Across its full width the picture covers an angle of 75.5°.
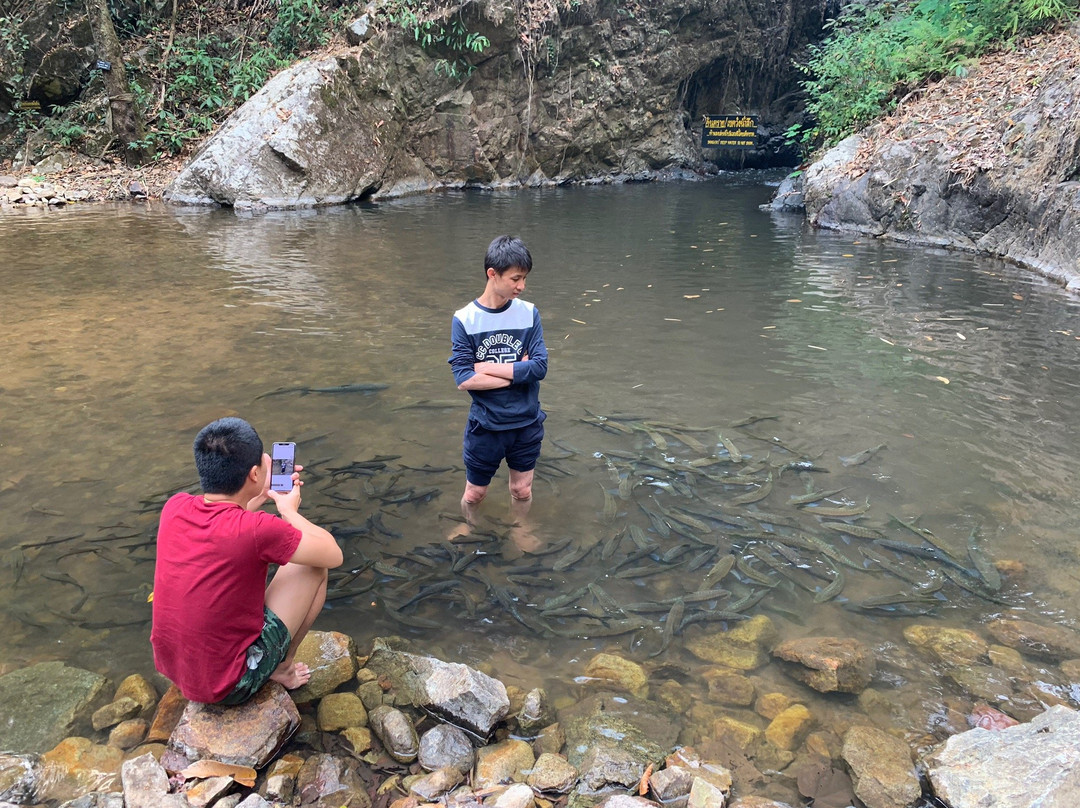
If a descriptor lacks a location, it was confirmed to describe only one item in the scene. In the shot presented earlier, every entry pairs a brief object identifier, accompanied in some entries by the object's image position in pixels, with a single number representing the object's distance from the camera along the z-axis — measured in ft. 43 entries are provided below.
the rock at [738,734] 8.63
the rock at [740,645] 10.06
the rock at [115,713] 8.82
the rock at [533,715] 8.82
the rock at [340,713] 8.83
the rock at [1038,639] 9.86
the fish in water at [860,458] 15.17
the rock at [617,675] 9.61
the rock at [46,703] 8.65
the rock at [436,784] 7.80
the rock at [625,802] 7.30
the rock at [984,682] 9.25
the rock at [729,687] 9.36
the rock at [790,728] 8.66
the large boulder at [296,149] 51.60
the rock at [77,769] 7.85
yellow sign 85.61
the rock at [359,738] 8.54
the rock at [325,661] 9.18
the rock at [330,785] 7.75
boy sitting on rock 7.62
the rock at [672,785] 7.77
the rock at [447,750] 8.23
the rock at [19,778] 7.67
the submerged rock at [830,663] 9.46
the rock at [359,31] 59.52
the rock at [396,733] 8.42
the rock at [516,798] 7.47
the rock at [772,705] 9.14
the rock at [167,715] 8.64
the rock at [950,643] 9.89
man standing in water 10.53
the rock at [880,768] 7.64
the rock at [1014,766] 6.62
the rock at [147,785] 7.33
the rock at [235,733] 7.95
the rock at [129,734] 8.56
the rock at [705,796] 7.59
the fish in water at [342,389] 18.97
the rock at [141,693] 9.09
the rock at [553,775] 7.95
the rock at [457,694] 8.61
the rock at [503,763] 8.04
